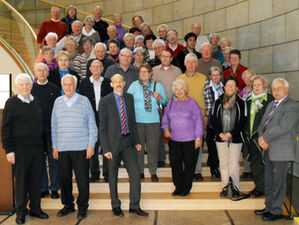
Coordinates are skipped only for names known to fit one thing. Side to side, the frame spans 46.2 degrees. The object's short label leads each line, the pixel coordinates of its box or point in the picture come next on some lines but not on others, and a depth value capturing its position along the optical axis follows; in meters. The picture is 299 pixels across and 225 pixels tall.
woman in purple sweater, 4.73
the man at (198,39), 7.57
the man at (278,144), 4.14
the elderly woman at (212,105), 5.22
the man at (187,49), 6.46
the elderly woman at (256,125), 4.65
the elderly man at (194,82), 5.32
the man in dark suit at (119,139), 4.31
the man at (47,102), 4.60
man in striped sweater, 4.25
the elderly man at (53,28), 7.33
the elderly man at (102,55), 5.60
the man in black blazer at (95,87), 4.96
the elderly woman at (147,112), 4.99
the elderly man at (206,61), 6.05
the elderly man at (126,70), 5.29
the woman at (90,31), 7.06
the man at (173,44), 6.66
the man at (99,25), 7.67
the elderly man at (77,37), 6.64
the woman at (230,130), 4.70
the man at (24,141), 4.13
